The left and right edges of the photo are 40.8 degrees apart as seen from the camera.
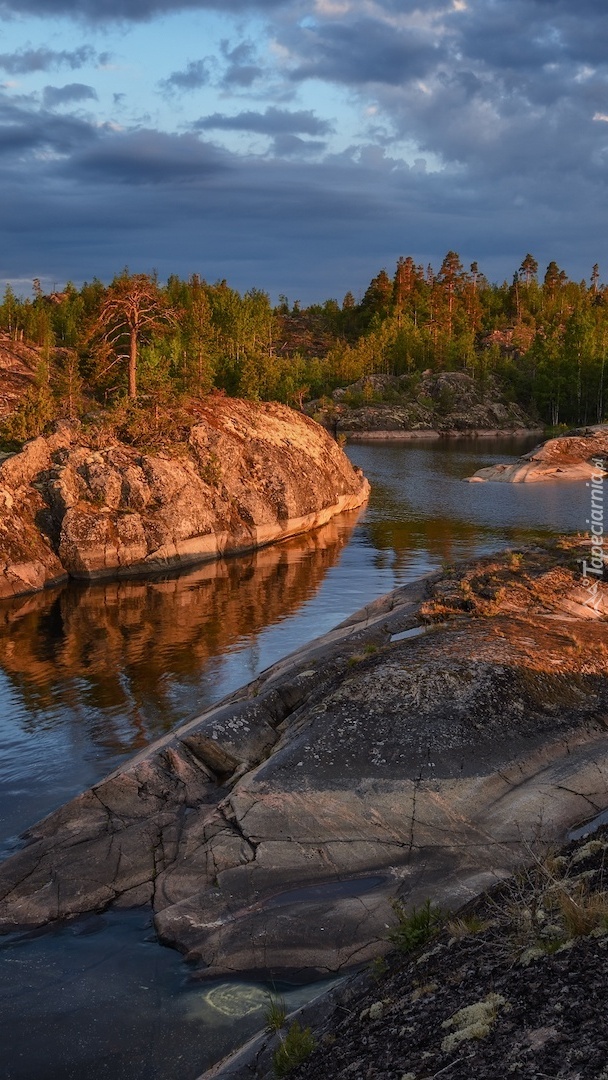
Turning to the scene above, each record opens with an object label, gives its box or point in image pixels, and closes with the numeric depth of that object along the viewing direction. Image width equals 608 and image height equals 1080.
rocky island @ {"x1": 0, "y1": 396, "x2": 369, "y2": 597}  51.56
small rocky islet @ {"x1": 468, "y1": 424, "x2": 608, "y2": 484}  92.38
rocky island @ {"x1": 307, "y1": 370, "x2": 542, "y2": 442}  154.25
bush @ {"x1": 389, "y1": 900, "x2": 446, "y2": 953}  12.16
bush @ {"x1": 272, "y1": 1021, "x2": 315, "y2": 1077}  10.25
